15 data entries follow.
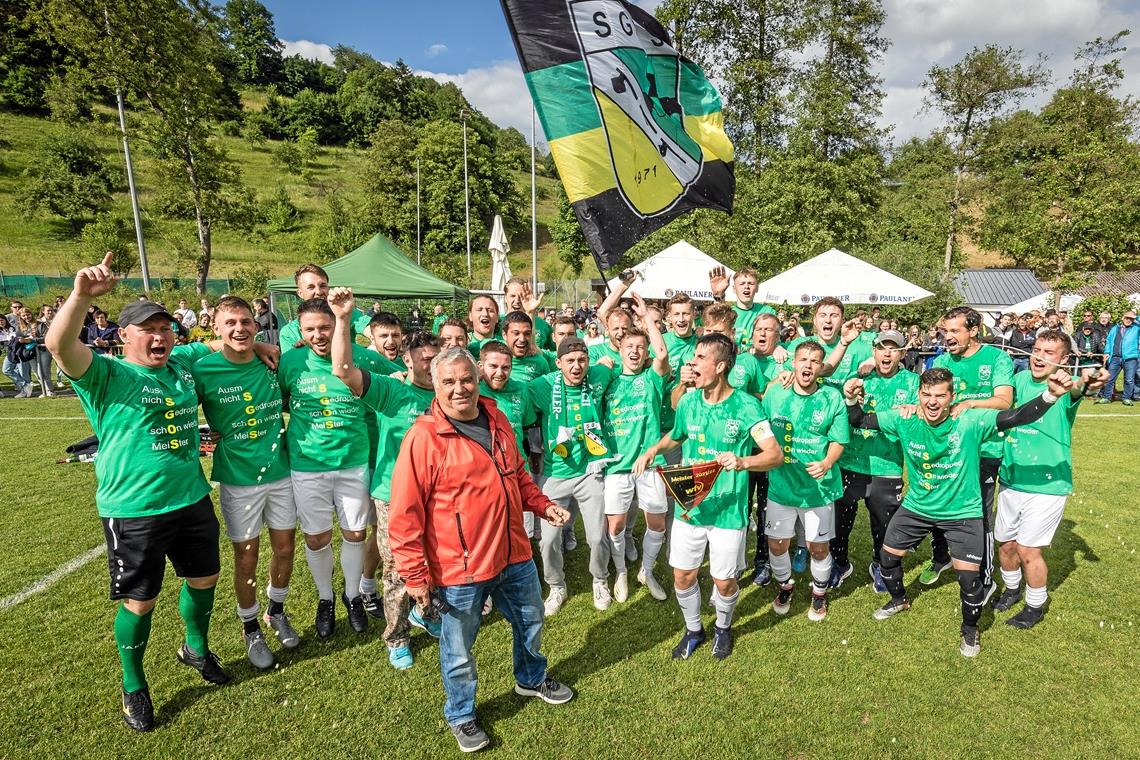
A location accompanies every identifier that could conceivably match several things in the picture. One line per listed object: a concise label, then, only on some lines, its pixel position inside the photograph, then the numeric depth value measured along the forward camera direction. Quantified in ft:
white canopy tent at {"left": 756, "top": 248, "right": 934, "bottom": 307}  43.75
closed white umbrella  64.64
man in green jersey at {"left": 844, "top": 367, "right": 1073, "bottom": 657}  13.44
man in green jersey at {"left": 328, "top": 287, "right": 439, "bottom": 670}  12.90
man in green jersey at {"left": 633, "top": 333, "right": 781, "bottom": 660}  12.51
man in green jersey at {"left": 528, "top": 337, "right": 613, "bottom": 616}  15.28
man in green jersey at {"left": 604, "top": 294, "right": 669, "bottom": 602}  15.42
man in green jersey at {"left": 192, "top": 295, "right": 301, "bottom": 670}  12.46
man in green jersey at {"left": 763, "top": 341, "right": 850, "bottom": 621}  14.38
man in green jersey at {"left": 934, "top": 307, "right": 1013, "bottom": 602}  15.64
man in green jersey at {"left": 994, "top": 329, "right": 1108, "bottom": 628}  14.28
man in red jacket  9.64
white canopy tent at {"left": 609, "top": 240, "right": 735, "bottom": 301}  51.83
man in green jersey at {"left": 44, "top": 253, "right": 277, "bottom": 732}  10.69
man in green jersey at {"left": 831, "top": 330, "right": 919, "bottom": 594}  16.12
